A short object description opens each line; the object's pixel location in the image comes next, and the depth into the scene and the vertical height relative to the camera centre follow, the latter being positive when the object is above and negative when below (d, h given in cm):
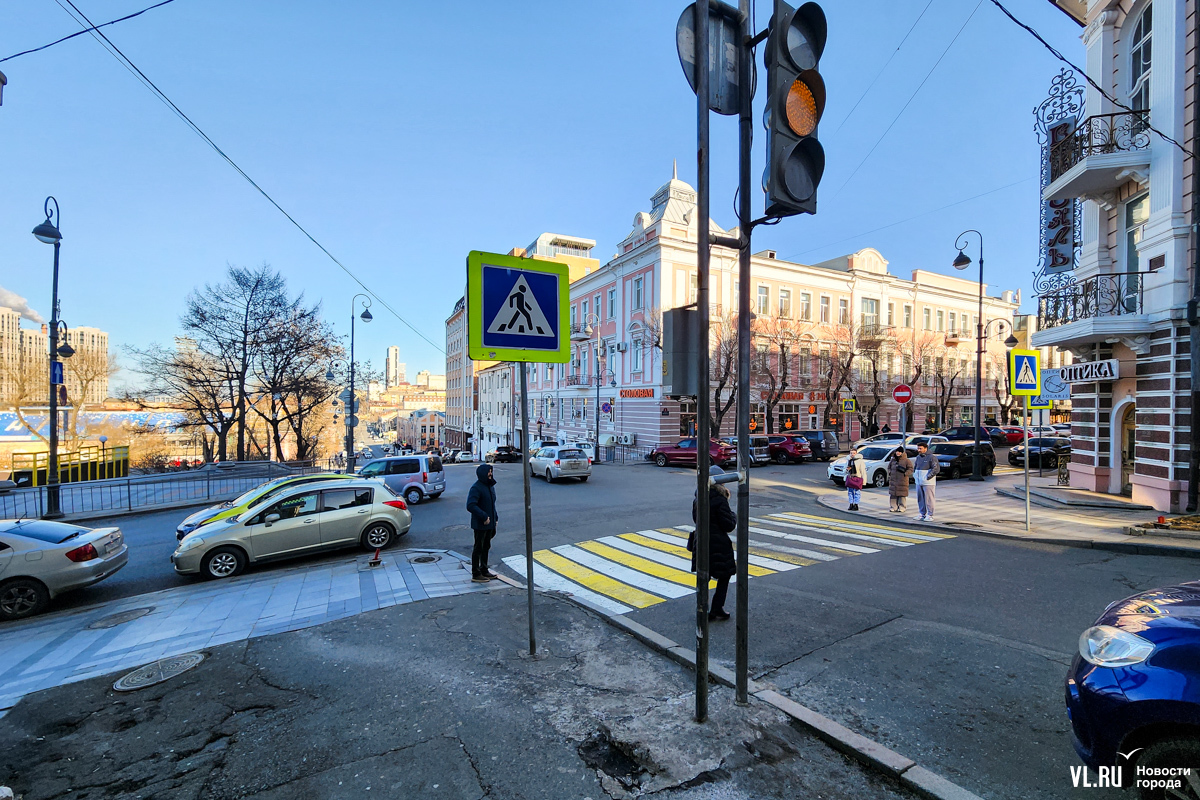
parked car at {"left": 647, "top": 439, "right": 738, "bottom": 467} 2425 -291
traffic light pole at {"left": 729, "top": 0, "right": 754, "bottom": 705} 358 +57
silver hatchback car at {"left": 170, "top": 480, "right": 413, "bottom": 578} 888 -244
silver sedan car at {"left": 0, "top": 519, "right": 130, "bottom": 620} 734 -244
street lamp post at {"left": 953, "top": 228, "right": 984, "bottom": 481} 2016 -215
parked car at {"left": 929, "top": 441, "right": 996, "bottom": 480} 2134 -252
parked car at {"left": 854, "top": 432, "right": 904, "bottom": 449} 2392 -207
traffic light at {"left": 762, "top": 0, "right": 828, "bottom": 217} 308 +177
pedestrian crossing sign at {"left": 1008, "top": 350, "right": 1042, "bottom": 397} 1068 +51
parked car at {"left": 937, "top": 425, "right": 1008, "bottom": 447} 3097 -221
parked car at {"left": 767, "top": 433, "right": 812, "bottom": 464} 2794 -281
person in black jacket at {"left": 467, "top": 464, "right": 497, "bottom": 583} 789 -188
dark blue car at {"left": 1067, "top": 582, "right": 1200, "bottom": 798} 256 -156
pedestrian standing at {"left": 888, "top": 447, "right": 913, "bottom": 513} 1334 -212
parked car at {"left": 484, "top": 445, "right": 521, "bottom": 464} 3494 -397
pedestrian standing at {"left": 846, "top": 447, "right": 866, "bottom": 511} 1370 -230
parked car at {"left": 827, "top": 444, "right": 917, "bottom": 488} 1866 -248
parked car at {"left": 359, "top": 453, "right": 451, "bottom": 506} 1652 -254
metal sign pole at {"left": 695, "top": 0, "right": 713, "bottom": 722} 338 +19
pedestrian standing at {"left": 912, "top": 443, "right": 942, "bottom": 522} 1223 -203
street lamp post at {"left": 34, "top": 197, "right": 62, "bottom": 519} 1404 -96
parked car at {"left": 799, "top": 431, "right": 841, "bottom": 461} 2939 -269
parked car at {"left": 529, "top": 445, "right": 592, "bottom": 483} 2117 -274
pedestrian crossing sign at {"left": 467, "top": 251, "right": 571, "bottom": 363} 440 +79
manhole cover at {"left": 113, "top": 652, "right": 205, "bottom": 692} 462 -259
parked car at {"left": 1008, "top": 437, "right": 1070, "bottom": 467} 2464 -260
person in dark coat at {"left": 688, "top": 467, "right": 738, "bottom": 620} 600 -177
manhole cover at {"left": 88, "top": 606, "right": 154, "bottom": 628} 674 -298
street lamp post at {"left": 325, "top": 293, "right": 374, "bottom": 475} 2374 -172
